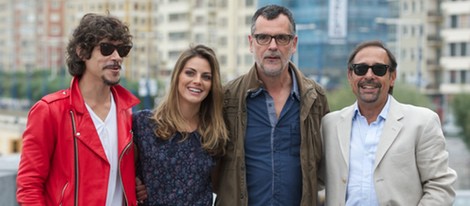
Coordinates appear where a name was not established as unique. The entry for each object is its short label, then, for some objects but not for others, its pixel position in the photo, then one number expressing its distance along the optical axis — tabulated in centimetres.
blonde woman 474
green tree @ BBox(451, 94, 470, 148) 4316
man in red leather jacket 423
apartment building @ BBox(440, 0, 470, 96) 5278
